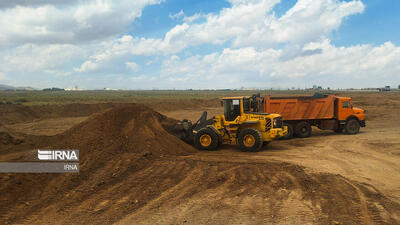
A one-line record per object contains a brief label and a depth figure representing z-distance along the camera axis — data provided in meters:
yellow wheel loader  13.46
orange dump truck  18.58
